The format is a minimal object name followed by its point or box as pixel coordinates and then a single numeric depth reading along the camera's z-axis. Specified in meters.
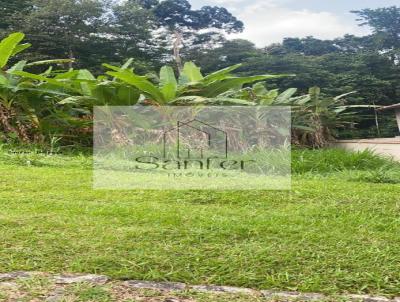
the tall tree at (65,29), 15.02
